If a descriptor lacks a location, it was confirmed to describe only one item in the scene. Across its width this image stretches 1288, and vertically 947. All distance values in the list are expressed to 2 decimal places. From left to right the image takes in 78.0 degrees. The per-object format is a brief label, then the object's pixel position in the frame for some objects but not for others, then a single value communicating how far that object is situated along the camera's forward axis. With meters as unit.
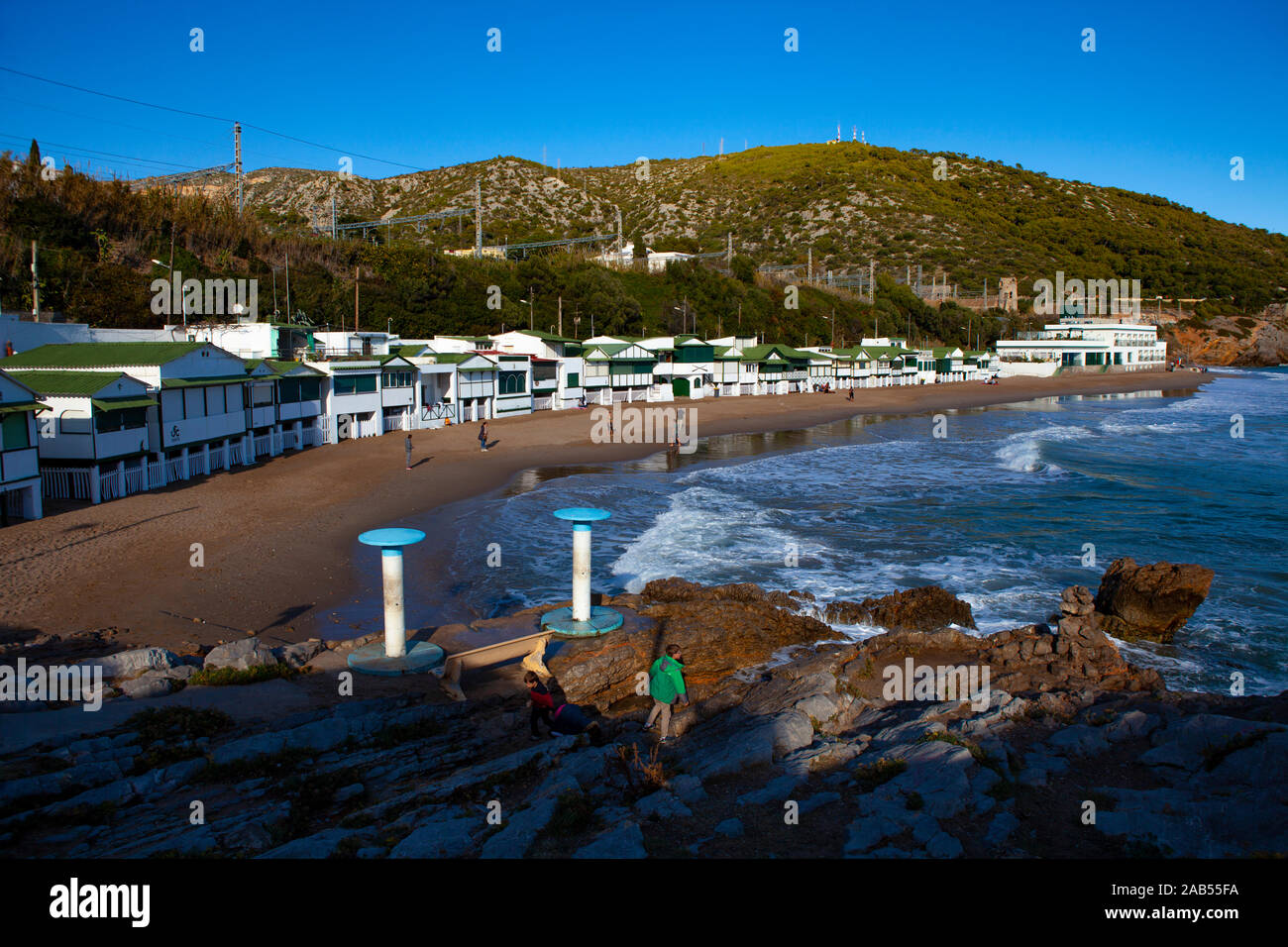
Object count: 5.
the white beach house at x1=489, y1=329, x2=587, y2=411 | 54.72
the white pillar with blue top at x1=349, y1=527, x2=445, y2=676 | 12.93
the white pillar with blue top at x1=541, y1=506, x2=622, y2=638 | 14.63
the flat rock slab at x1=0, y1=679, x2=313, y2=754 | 9.38
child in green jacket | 10.62
